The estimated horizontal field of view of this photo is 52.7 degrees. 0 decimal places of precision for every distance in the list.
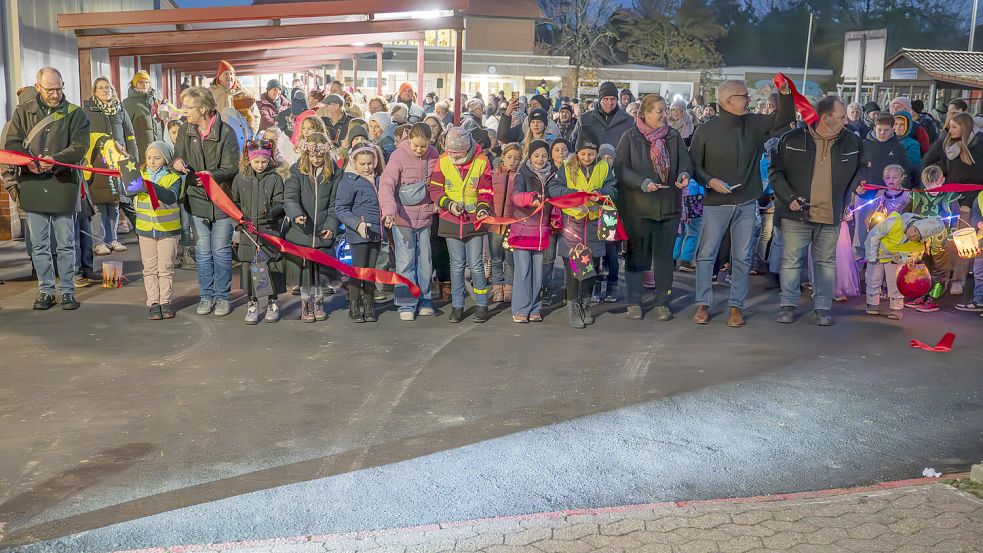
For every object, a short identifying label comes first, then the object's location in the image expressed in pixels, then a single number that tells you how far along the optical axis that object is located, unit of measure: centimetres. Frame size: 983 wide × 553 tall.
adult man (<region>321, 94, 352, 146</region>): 1318
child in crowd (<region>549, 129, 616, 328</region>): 923
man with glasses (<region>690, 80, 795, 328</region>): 905
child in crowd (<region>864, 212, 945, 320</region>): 961
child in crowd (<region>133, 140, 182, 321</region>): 900
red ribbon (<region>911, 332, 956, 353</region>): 836
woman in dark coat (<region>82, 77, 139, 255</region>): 1154
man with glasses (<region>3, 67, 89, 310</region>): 926
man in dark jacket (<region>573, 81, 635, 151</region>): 1152
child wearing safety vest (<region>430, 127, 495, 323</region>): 911
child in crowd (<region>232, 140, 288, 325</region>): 908
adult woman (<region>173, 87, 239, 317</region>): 916
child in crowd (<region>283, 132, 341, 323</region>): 901
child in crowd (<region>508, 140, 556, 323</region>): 918
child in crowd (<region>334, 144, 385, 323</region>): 909
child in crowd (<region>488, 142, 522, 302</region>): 926
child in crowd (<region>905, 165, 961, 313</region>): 1006
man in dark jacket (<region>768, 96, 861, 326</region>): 898
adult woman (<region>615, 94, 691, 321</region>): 925
